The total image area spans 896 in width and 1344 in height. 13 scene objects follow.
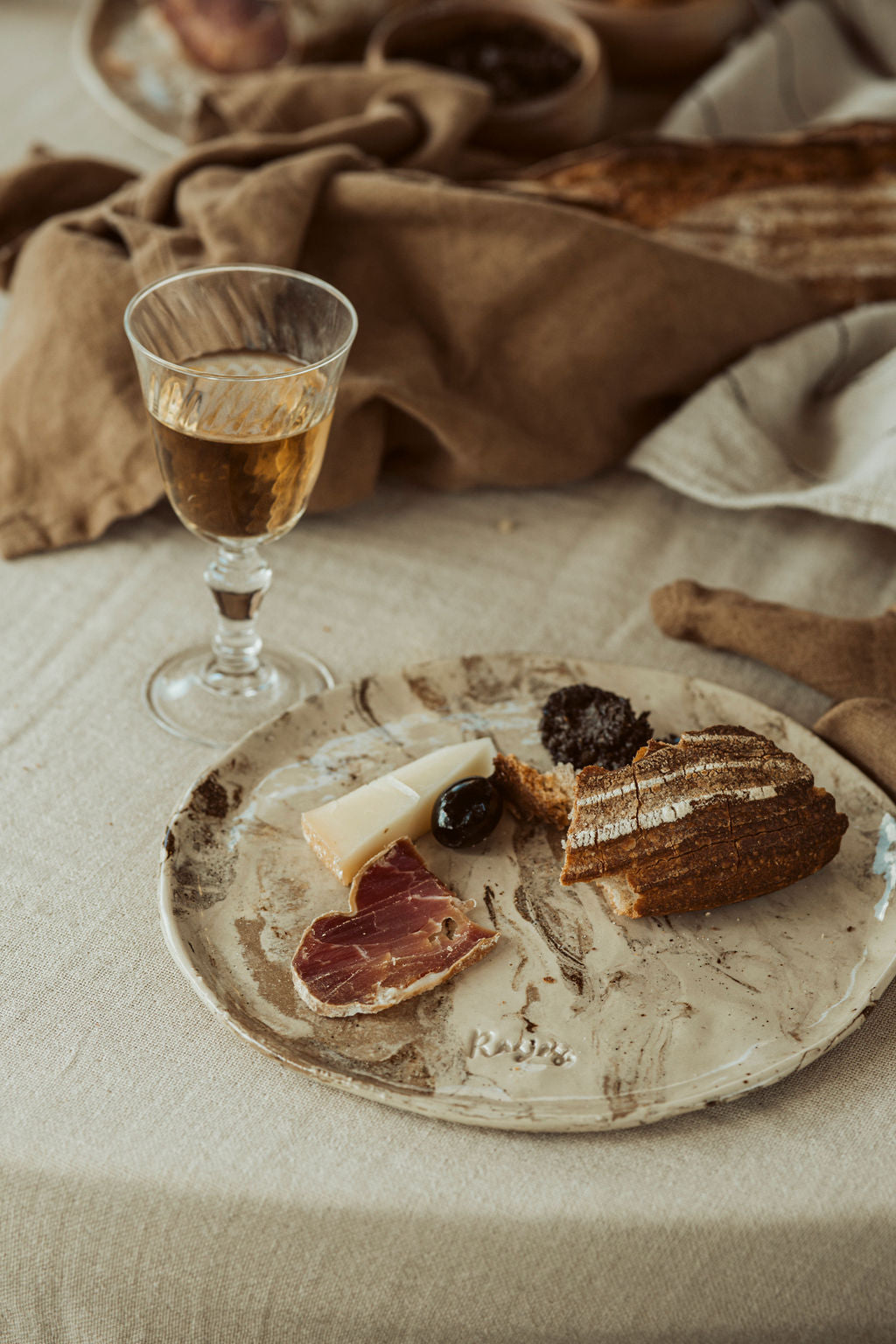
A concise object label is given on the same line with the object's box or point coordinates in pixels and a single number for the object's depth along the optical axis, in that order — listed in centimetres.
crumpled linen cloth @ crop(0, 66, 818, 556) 126
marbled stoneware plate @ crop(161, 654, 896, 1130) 78
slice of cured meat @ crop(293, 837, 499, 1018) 81
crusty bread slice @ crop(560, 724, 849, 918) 87
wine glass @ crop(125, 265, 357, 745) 96
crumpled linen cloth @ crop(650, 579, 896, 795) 112
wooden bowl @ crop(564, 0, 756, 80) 185
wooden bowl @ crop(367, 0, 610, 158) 167
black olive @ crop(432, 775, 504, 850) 92
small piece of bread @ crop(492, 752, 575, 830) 94
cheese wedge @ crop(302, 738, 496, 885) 90
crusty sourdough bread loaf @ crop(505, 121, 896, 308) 149
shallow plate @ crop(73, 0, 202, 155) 176
